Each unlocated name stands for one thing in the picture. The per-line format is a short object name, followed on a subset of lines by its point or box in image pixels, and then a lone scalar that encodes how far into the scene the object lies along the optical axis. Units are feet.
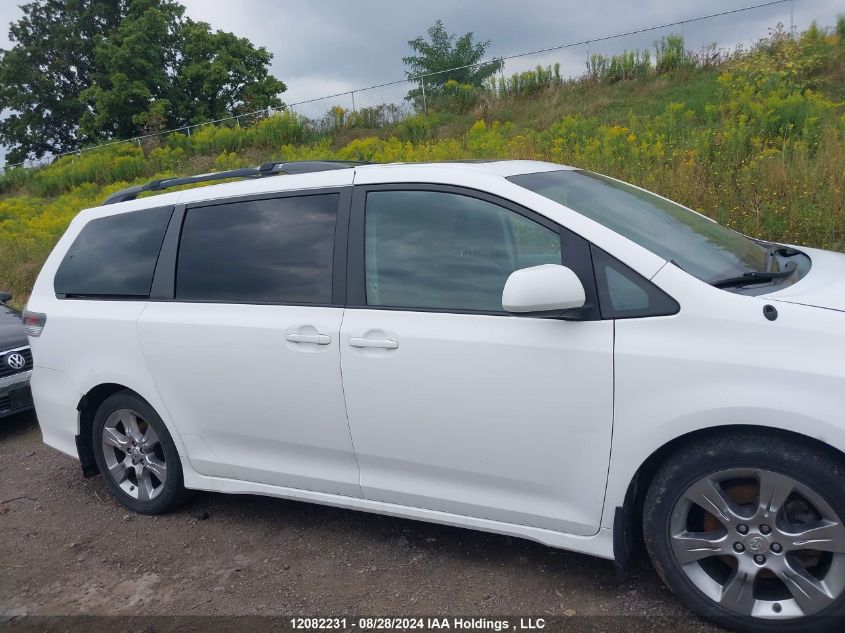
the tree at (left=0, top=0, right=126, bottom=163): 149.89
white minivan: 8.48
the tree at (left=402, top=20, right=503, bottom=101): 92.89
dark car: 20.38
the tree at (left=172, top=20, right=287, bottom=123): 128.77
